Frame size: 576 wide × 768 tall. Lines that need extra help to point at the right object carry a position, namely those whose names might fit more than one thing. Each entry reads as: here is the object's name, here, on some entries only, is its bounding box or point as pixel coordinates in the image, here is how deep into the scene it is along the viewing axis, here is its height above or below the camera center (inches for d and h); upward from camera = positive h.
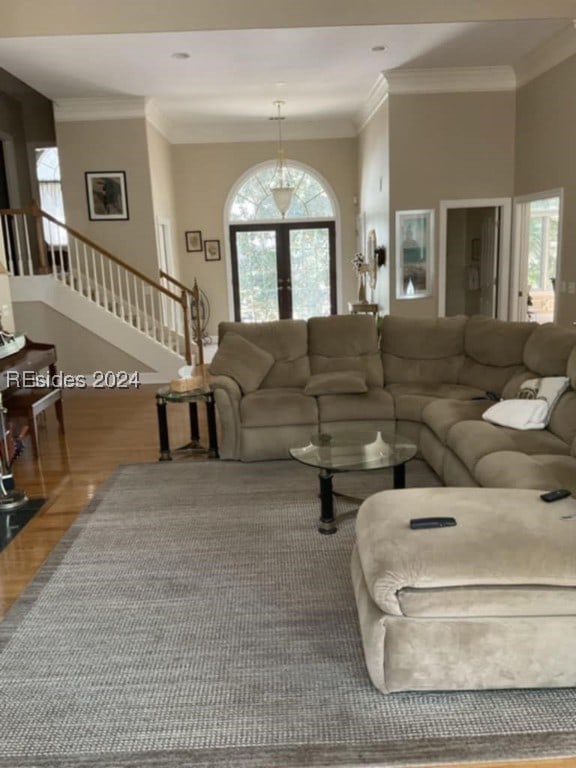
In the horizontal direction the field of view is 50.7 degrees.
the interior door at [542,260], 405.4 -7.9
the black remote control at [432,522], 85.9 -37.6
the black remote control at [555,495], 93.5 -37.5
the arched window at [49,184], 365.1 +49.7
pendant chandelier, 344.2 +50.4
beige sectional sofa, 132.5 -37.1
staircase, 282.7 -14.1
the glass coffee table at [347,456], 125.3 -41.8
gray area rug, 73.4 -57.6
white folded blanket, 139.4 -36.1
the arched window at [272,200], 402.9 +38.4
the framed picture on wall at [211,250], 403.5 +7.0
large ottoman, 77.9 -46.1
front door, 410.0 -7.9
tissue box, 176.7 -36.1
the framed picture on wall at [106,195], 312.0 +35.1
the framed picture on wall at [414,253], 288.0 -0.2
